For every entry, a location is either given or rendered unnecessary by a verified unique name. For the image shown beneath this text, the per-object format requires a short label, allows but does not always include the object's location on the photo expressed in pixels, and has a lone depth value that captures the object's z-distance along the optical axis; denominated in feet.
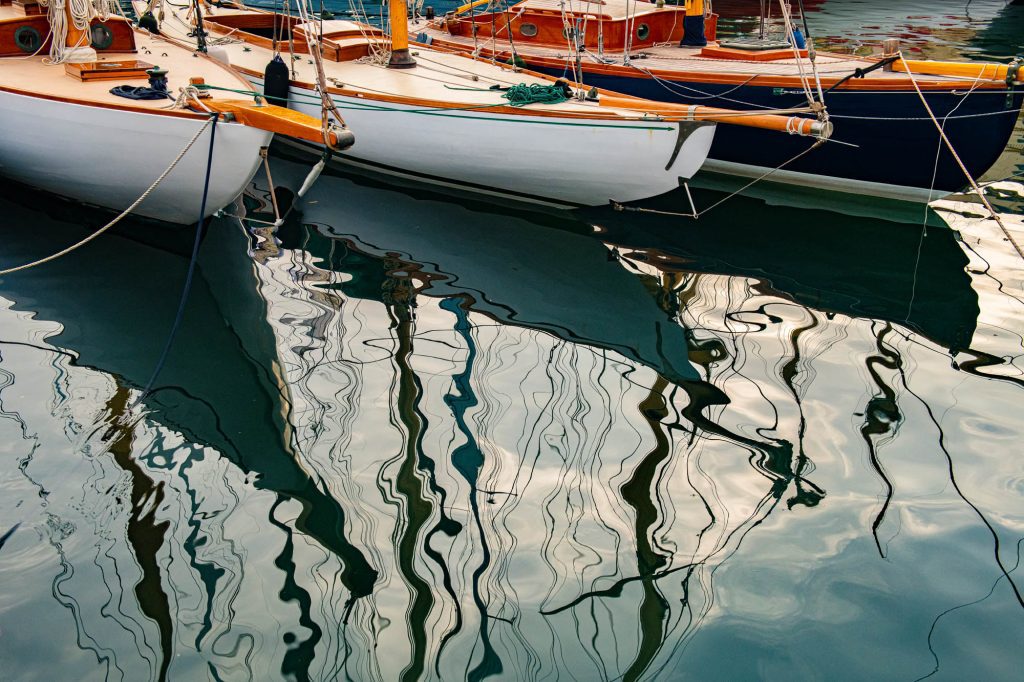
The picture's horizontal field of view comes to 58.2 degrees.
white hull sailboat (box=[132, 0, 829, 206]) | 26.71
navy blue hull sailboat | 29.76
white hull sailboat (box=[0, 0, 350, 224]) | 23.75
